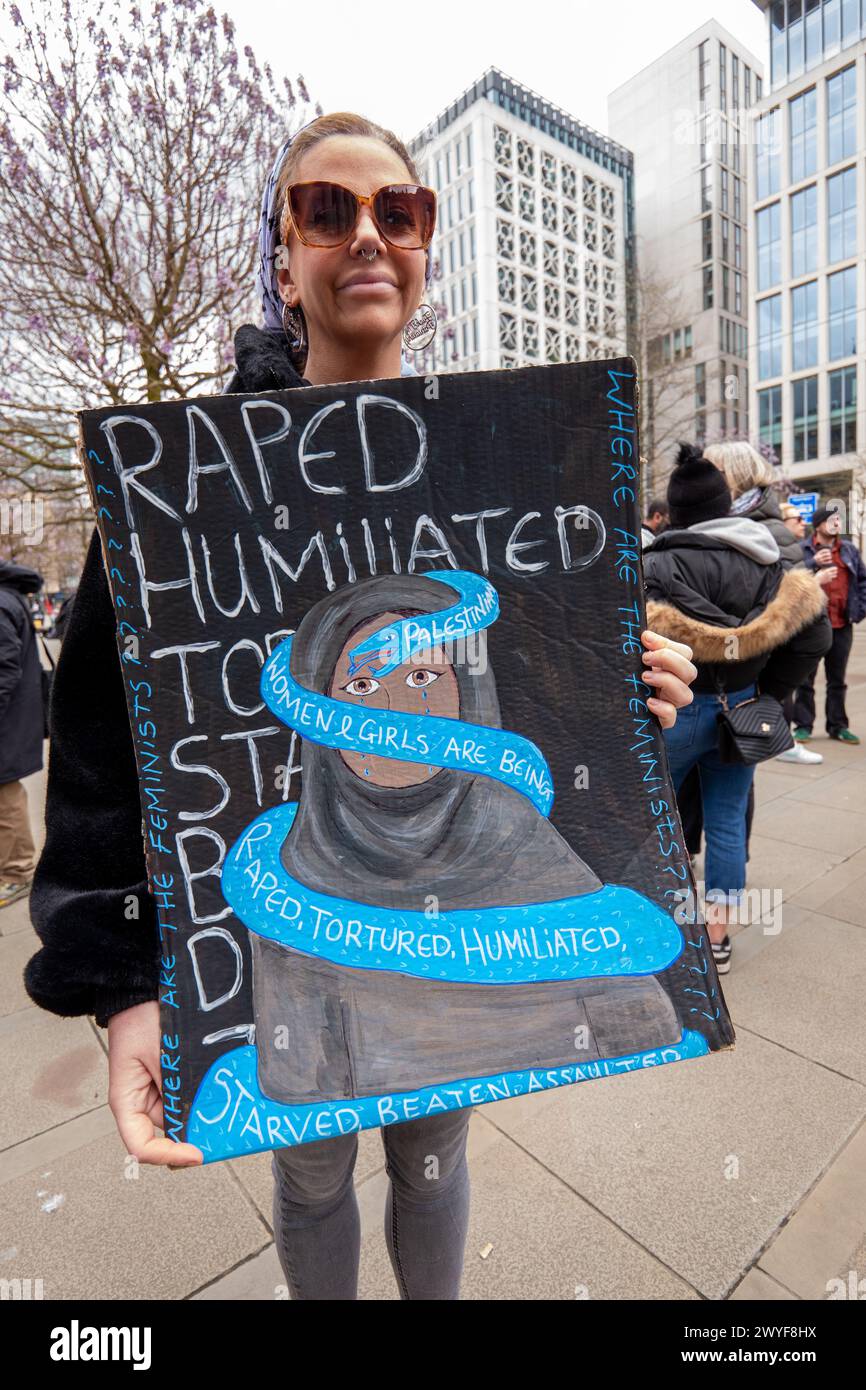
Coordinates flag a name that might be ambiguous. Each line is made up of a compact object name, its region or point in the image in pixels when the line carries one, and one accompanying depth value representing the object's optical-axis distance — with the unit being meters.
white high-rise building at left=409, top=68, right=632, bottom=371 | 46.38
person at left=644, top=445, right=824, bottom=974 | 2.75
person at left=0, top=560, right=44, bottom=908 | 4.15
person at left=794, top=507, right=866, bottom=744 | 6.30
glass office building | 37.19
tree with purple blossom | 6.19
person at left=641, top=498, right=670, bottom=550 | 5.36
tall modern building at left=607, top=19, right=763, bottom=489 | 39.91
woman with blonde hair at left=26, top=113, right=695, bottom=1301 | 1.00
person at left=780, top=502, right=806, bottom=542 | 4.90
